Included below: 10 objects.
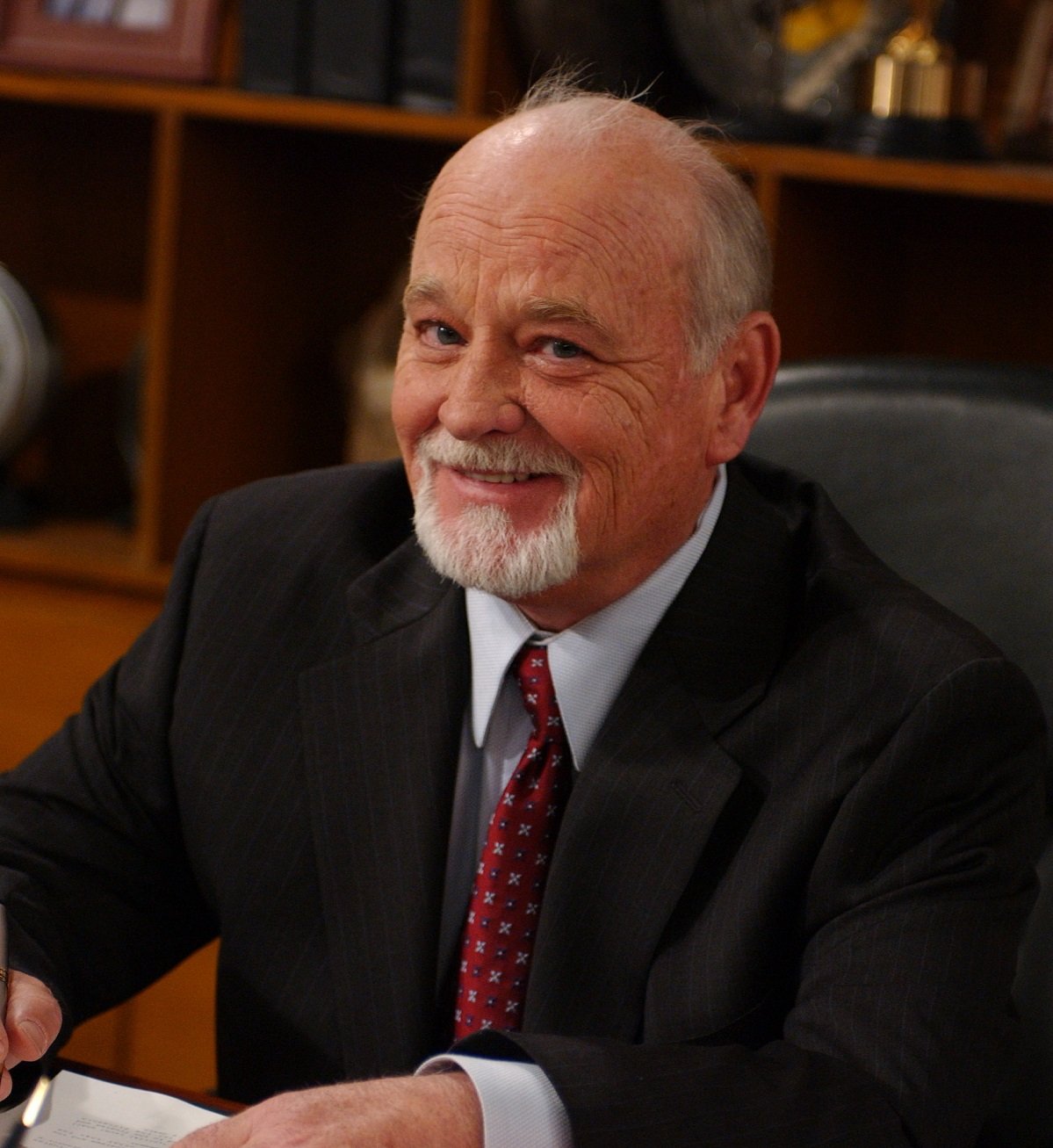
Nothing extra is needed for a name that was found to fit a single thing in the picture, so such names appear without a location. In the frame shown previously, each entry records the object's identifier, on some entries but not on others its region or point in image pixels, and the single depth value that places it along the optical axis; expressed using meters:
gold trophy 4.25
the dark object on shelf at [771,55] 4.56
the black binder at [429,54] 4.59
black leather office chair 2.82
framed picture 4.90
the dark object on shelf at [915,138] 4.25
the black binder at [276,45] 4.73
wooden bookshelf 4.60
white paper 2.25
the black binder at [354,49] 4.66
